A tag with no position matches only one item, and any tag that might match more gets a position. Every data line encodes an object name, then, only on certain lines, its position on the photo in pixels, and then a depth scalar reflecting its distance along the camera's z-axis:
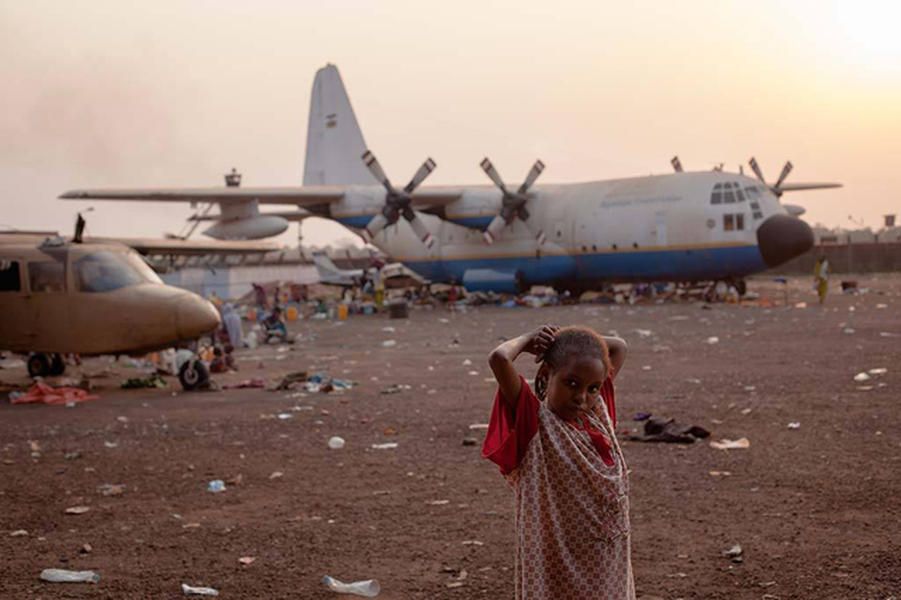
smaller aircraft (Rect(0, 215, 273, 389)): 12.93
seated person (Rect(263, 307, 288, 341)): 21.44
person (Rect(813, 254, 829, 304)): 28.16
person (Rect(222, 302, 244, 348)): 19.41
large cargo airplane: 27.91
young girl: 3.25
